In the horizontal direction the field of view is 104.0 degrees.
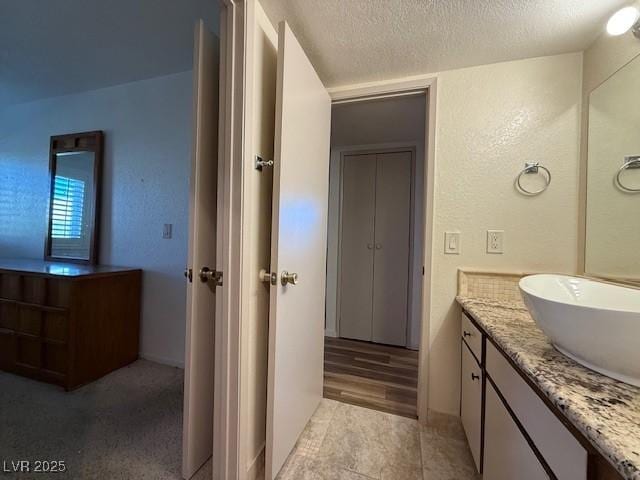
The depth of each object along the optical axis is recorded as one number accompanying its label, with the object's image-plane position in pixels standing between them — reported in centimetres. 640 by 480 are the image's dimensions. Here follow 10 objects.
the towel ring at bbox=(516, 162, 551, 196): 132
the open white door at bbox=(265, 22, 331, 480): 103
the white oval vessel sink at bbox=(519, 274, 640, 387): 50
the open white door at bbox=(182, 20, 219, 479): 107
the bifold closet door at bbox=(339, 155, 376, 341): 278
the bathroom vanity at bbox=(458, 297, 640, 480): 43
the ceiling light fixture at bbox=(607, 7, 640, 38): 95
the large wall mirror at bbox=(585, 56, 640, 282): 99
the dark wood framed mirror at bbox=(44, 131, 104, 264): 214
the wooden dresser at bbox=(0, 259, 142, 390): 166
